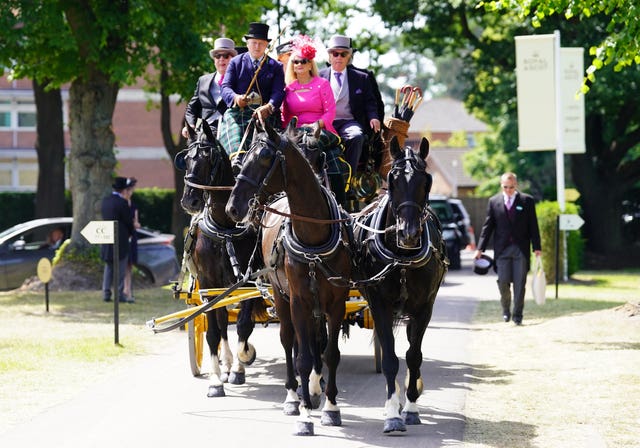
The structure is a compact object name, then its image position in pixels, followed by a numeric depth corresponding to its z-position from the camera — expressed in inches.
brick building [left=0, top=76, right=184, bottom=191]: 2031.3
